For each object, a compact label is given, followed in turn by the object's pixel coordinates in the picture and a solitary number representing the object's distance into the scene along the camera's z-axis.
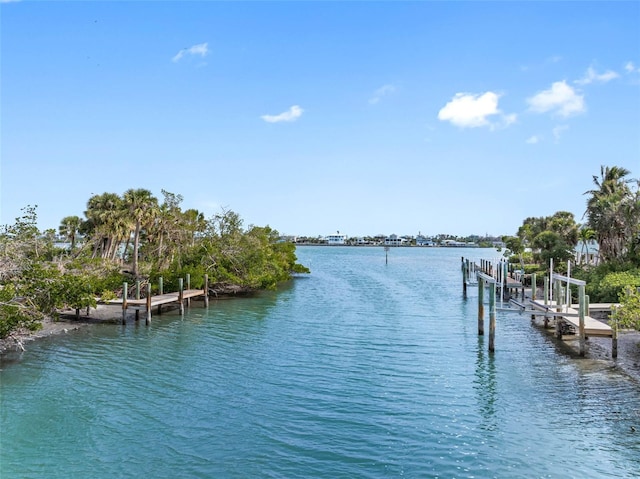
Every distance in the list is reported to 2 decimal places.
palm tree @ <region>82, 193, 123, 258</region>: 45.19
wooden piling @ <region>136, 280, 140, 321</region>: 31.27
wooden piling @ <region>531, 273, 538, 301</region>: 32.12
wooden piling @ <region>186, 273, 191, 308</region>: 37.84
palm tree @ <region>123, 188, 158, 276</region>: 38.28
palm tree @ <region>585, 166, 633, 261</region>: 36.66
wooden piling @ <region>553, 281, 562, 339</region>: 24.84
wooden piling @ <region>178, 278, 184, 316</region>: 33.72
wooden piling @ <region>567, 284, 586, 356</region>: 20.91
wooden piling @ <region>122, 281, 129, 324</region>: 29.56
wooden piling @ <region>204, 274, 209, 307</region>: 37.81
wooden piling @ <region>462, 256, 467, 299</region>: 46.94
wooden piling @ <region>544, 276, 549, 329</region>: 26.84
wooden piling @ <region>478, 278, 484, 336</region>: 26.92
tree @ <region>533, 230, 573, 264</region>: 47.69
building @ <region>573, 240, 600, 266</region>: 48.34
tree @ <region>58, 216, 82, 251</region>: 51.66
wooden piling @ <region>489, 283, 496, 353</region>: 22.52
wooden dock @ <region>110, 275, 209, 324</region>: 30.09
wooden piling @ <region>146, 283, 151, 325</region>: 29.89
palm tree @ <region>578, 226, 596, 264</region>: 49.12
